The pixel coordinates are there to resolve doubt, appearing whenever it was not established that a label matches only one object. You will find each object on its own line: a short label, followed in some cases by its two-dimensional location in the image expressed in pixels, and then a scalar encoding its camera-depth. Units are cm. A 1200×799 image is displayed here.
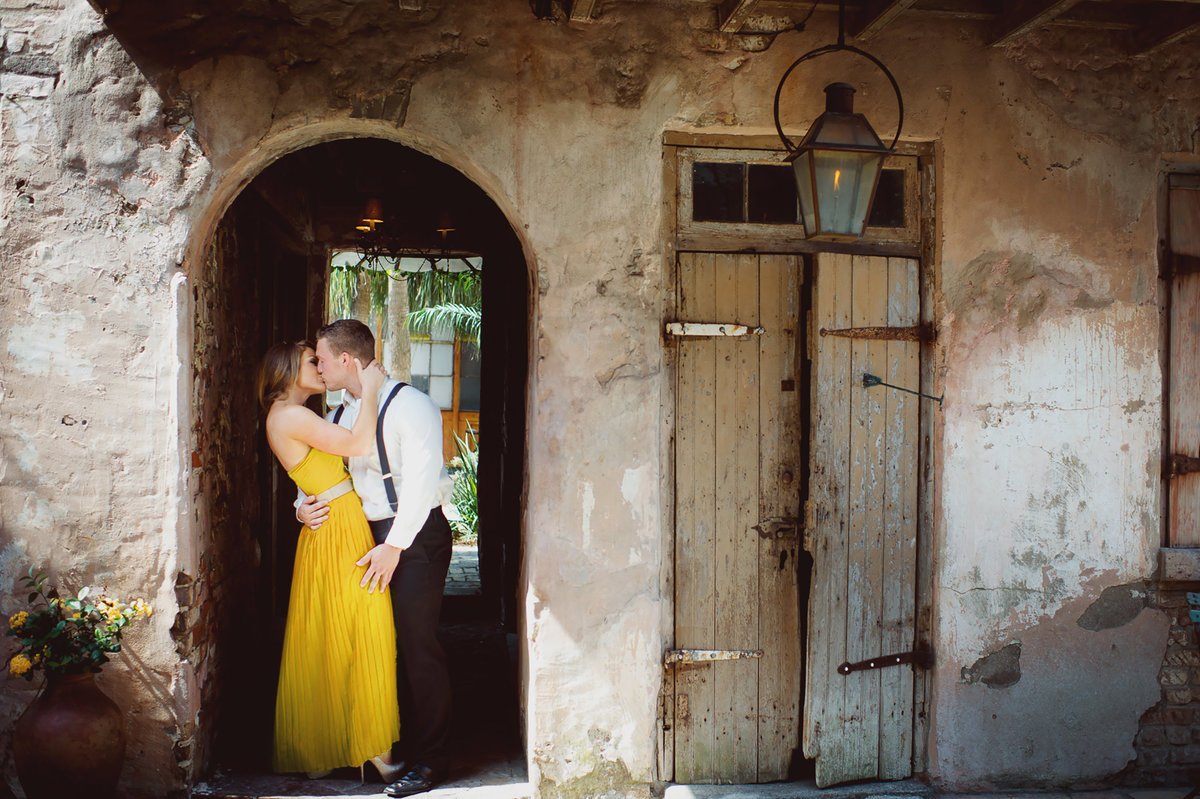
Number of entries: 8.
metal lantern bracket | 306
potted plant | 294
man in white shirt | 356
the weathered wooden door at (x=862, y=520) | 361
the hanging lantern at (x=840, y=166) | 290
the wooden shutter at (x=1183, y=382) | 385
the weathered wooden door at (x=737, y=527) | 363
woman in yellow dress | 359
